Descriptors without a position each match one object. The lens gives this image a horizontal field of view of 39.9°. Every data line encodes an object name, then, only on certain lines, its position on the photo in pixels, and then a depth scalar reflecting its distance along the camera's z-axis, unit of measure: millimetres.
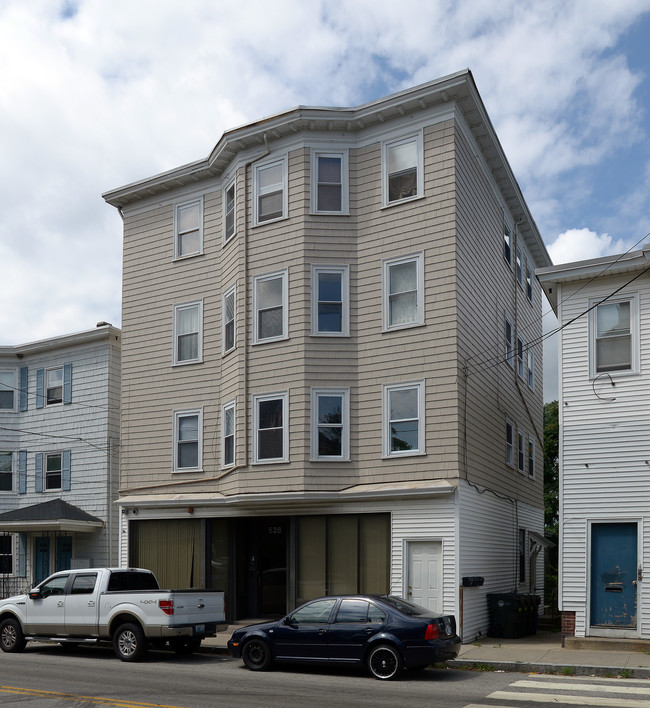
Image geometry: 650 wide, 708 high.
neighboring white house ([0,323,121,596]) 29406
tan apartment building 20594
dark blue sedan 14203
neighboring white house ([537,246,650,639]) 17906
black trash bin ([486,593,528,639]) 20922
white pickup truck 16859
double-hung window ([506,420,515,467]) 25938
